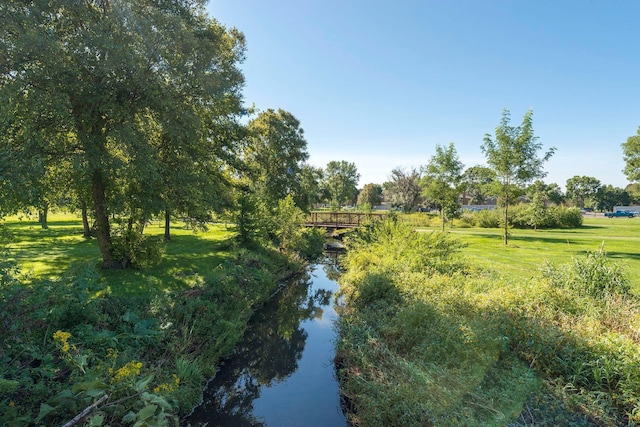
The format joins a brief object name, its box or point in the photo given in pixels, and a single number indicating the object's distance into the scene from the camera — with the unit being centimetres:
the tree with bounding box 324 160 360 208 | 6239
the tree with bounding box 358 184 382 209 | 6744
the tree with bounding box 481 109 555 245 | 1619
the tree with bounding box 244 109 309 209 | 2967
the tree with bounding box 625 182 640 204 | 8365
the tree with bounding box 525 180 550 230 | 2767
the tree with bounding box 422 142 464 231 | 2528
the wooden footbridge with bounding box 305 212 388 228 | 2950
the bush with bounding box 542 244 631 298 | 677
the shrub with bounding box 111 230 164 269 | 1028
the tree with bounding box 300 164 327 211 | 3154
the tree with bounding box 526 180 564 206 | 6469
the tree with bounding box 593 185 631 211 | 7786
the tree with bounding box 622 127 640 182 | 1991
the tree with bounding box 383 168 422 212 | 4410
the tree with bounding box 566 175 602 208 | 8231
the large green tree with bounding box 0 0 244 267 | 734
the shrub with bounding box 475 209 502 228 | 3102
